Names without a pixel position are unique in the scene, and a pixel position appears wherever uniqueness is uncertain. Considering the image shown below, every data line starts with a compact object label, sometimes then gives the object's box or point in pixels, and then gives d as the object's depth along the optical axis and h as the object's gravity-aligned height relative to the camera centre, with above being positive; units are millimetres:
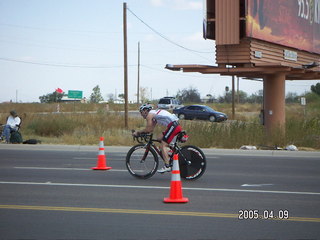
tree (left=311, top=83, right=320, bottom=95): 71250 +4059
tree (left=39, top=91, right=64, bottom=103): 121312 +5215
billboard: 22703 +4494
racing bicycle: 11117 -845
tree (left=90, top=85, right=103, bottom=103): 113700 +5249
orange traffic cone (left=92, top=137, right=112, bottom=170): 13055 -1087
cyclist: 11055 -110
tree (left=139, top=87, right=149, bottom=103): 108125 +5593
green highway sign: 115819 +5552
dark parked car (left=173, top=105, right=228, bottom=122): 44156 +475
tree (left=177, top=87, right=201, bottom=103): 97562 +4279
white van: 57241 +1725
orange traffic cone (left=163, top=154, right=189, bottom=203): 8648 -1165
